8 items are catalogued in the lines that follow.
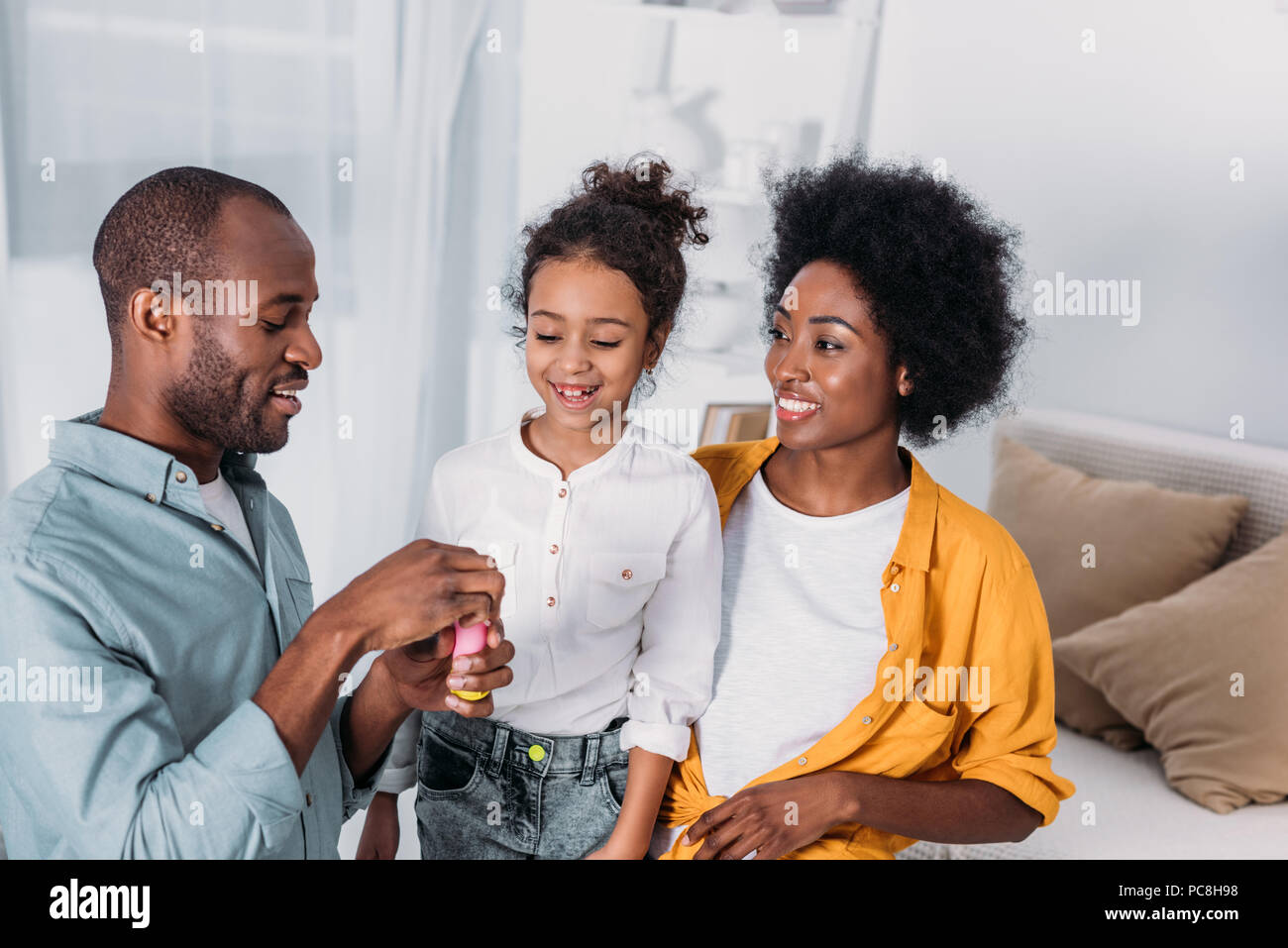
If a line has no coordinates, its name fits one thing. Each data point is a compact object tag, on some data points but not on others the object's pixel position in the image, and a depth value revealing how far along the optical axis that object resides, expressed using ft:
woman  5.00
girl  4.83
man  3.19
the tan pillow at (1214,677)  6.88
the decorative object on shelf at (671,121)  10.18
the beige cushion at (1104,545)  7.70
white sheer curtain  9.46
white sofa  6.47
